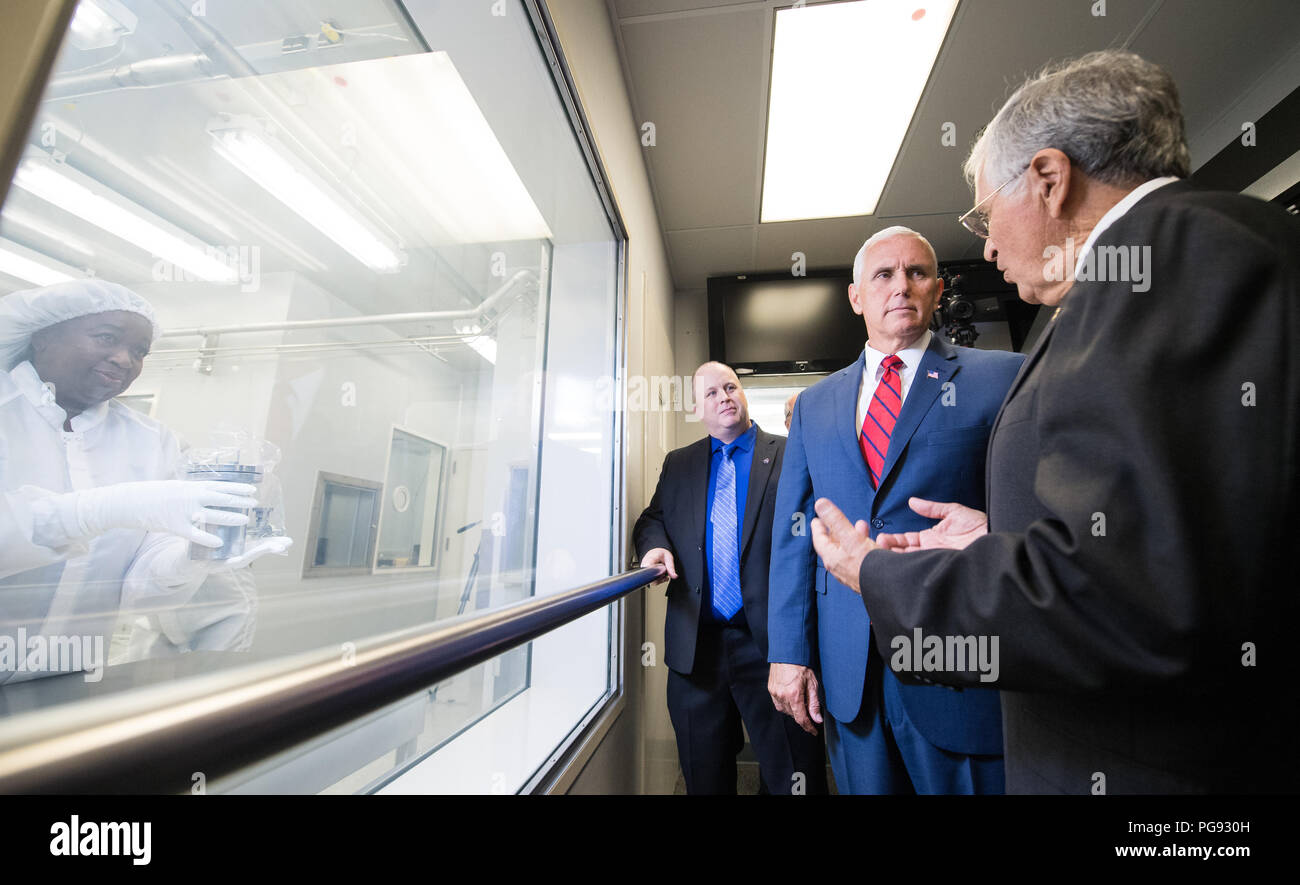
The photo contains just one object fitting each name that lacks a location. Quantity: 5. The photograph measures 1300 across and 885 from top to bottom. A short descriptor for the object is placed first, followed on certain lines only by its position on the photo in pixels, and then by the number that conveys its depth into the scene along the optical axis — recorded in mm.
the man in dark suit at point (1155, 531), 456
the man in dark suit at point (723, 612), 1709
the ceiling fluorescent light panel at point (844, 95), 2012
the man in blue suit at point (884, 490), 1005
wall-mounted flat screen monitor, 3504
